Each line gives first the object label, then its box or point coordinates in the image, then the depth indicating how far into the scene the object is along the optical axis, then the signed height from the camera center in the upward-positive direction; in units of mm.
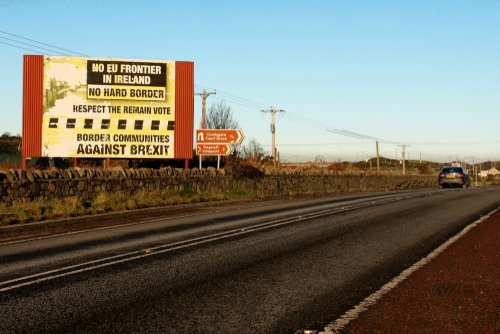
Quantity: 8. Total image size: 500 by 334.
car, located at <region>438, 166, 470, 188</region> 39500 -86
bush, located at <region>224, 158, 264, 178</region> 28014 +339
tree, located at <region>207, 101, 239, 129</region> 51562 +5134
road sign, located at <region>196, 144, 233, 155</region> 27547 +1351
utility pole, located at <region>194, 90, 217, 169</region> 38769 +5227
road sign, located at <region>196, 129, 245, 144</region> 27469 +1962
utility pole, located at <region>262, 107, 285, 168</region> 48700 +4508
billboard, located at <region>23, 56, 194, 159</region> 25984 +3320
